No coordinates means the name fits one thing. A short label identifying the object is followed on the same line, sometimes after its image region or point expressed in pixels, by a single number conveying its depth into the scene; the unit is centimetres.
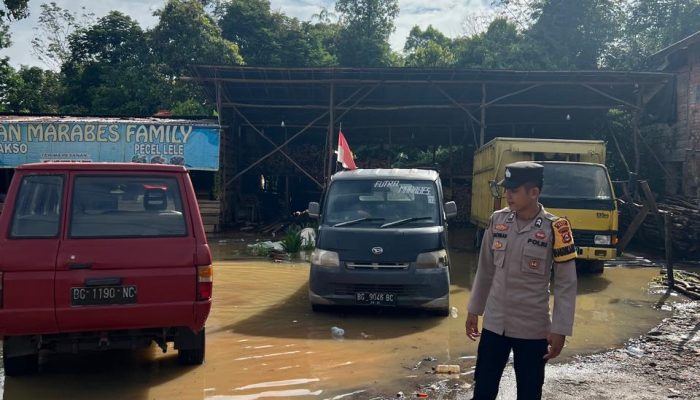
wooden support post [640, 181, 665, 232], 1043
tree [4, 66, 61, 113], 2828
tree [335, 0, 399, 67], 3403
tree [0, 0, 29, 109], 2122
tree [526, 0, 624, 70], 2634
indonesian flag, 1195
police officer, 314
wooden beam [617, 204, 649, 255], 1116
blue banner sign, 1728
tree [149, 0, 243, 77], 2683
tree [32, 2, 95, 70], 3525
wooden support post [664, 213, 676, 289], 928
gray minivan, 695
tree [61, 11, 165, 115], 2642
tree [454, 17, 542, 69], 2573
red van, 428
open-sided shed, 1652
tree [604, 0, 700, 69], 2534
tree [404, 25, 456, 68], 3064
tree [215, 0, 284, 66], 3116
